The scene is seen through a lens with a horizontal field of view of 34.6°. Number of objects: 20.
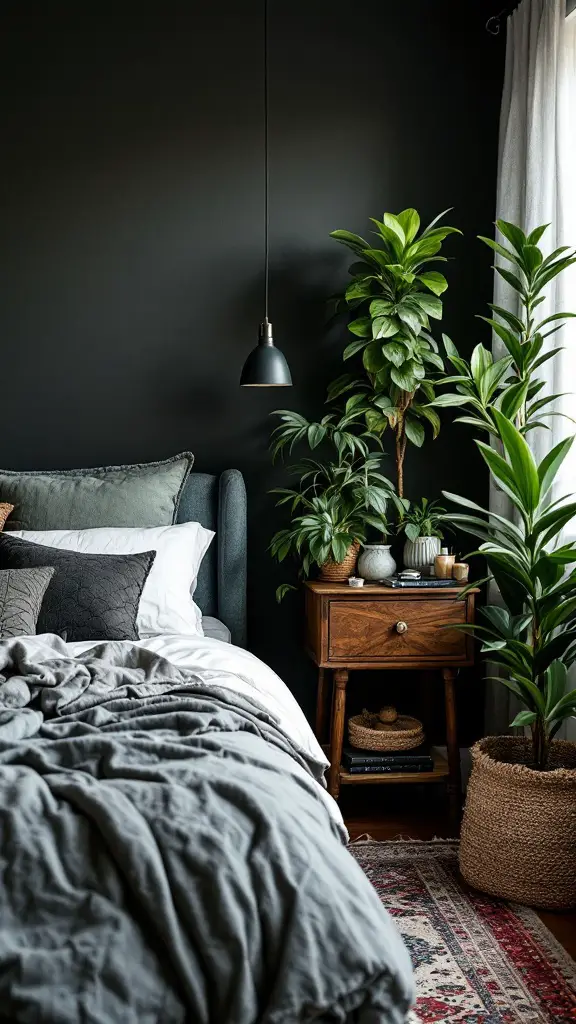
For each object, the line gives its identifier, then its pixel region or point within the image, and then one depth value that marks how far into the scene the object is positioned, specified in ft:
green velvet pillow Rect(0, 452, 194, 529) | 10.77
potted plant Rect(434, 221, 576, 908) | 8.50
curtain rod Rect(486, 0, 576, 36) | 11.77
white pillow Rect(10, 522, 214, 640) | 9.73
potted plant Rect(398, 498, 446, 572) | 11.19
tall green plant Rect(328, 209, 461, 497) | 10.61
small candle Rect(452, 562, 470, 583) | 10.89
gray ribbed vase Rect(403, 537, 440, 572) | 11.21
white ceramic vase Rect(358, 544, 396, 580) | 11.00
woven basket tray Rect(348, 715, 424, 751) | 10.75
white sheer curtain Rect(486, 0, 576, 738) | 10.19
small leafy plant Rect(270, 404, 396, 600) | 10.62
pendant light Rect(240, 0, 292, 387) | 10.71
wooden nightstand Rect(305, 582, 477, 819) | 10.53
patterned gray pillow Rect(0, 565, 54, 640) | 8.29
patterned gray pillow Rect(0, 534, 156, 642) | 8.82
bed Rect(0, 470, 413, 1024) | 4.03
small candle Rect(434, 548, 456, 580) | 10.94
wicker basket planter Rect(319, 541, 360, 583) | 11.12
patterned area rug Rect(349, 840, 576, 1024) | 6.95
